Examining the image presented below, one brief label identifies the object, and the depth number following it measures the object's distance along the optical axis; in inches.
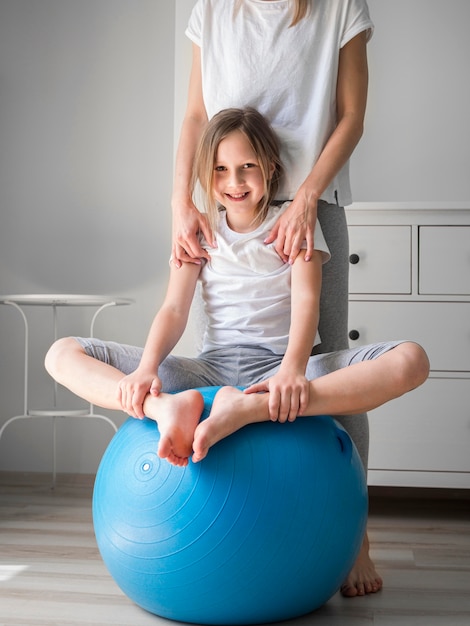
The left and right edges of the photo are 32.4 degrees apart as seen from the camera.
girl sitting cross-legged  57.5
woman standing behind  70.2
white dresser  97.4
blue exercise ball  53.3
